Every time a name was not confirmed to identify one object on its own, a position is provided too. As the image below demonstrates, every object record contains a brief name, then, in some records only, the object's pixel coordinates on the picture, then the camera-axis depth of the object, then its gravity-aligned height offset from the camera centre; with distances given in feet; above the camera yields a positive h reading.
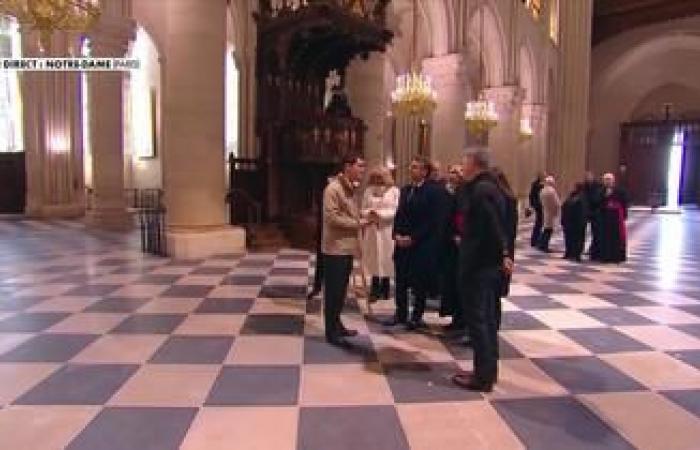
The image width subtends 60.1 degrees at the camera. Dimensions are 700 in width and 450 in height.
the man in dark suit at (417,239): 18.58 -1.95
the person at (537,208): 41.98 -2.17
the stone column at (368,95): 48.73 +6.51
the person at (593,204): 36.19 -1.59
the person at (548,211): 39.93 -2.22
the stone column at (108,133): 45.19 +3.03
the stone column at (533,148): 79.05 +3.98
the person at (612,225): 35.19 -2.73
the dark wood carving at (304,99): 37.96 +5.33
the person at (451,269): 19.08 -3.04
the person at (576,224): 36.50 -2.80
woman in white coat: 21.89 -1.92
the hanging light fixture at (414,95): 49.78 +6.63
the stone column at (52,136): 53.16 +3.19
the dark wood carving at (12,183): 56.03 -1.04
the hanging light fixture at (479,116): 59.16 +5.89
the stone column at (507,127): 70.28 +5.80
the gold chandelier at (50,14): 25.25 +6.81
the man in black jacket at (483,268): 13.65 -2.10
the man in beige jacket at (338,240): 17.17 -1.85
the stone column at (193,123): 31.76 +2.71
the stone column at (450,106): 56.24 +6.58
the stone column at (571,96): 87.30 +11.82
